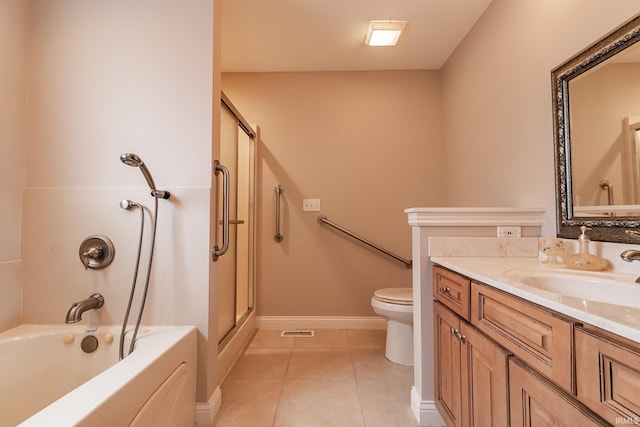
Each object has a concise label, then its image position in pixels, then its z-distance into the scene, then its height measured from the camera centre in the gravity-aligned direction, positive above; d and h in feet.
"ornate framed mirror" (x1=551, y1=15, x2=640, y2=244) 3.33 +1.05
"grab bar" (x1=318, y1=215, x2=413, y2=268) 8.61 -0.54
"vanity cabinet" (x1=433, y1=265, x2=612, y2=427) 2.09 -1.29
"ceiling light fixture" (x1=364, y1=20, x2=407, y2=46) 6.82 +4.50
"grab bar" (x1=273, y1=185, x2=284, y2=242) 8.72 +0.23
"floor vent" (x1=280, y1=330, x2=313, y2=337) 8.21 -3.12
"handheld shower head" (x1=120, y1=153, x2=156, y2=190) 4.29 +0.90
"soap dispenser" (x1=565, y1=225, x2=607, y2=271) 3.50 -0.48
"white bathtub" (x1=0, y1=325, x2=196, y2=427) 2.85 -1.86
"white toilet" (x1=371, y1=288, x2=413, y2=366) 6.25 -2.16
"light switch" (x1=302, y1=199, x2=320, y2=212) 8.84 +0.49
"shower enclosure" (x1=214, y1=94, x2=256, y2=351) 6.01 -0.03
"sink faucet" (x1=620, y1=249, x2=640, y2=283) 2.77 -0.34
